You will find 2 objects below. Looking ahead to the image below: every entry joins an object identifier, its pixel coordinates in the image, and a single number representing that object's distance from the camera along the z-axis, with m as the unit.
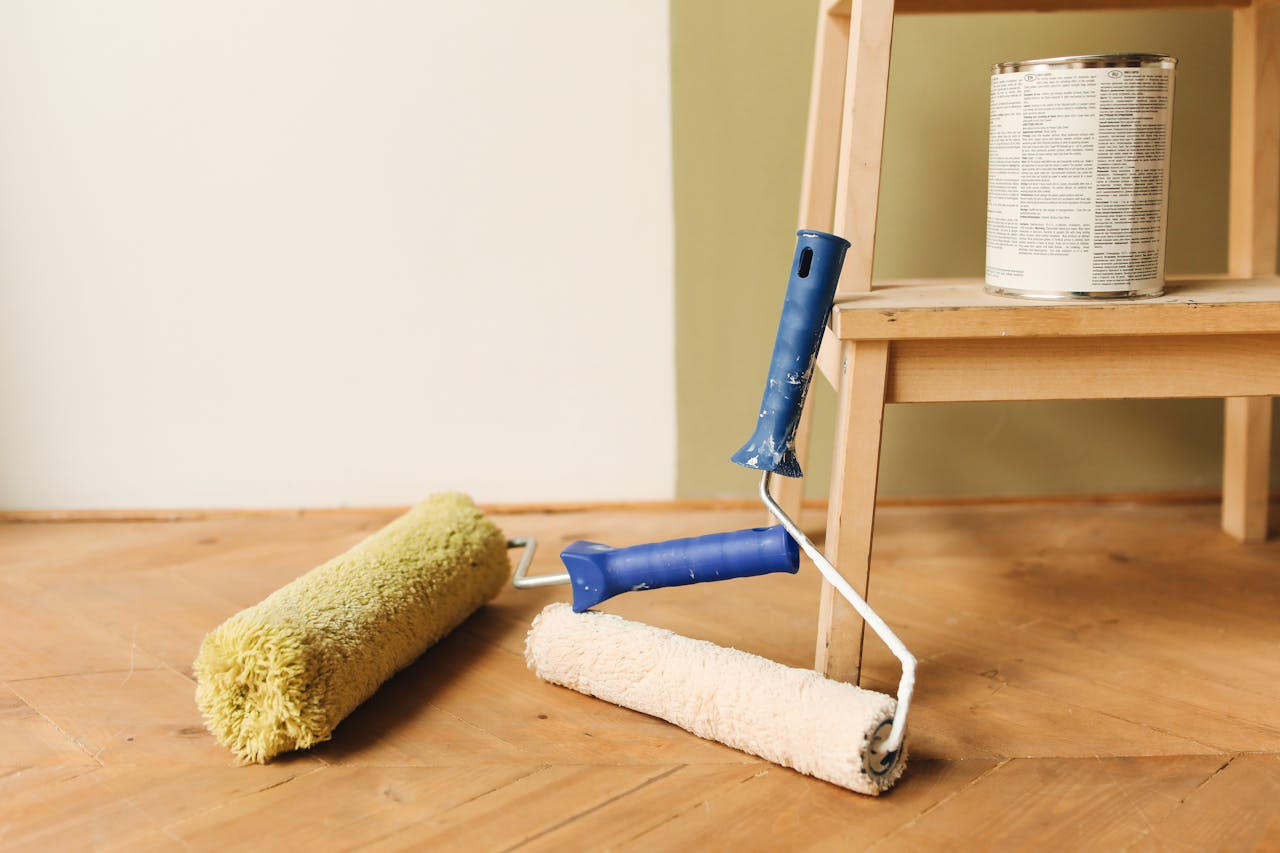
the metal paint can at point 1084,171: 0.76
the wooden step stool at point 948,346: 0.76
